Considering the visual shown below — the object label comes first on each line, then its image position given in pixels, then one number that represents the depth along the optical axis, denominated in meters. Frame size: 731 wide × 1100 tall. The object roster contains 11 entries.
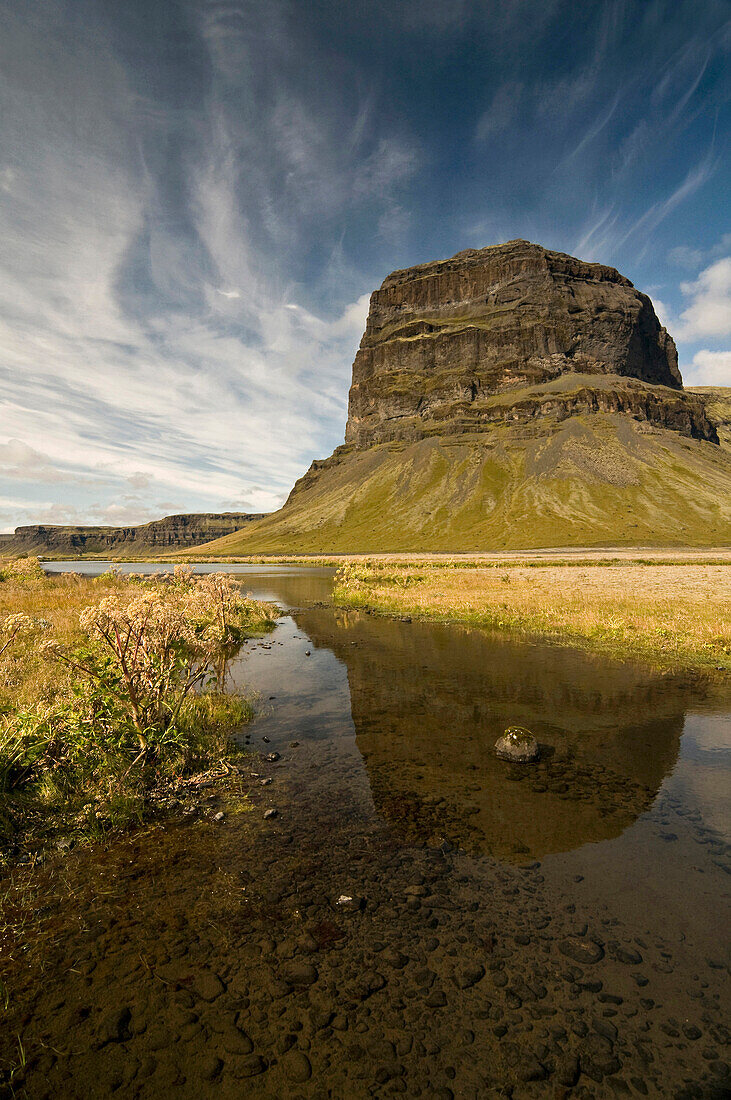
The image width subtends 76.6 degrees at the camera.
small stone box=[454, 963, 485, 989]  5.71
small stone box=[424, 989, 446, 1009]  5.41
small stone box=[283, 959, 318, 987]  5.70
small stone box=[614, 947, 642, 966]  6.07
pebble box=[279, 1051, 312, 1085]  4.60
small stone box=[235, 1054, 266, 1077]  4.60
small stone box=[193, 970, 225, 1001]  5.50
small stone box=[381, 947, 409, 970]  5.99
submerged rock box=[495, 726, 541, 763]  12.24
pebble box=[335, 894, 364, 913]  7.05
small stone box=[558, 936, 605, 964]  6.12
